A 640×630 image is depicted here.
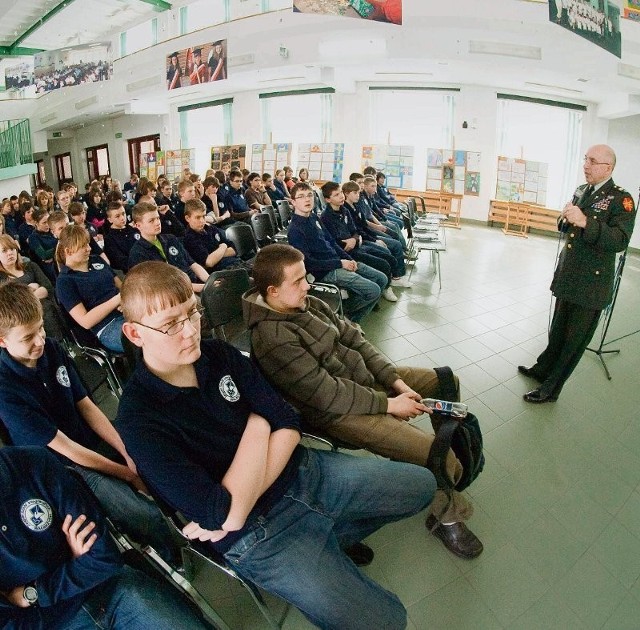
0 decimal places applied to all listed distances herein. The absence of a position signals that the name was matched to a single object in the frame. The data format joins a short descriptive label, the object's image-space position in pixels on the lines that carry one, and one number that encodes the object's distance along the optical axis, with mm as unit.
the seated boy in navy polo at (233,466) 1031
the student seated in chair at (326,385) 1562
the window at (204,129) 10763
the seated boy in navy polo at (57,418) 1164
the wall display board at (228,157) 10219
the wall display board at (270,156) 9805
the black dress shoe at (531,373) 2880
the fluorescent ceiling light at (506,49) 5469
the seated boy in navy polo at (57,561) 929
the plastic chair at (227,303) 2191
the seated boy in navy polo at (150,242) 2762
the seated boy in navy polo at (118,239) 3361
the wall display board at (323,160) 9391
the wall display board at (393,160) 9117
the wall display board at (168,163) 11188
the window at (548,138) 7826
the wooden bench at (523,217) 7773
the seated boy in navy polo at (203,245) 3309
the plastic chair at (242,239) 3791
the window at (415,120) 8672
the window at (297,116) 9422
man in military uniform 2244
